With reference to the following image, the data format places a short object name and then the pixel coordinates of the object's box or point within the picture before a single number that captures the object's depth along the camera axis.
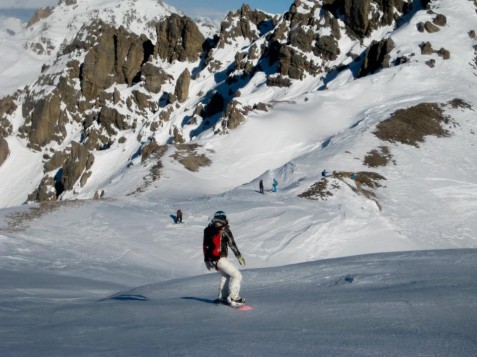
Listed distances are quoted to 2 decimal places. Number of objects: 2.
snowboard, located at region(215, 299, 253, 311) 9.59
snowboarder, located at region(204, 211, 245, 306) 9.59
